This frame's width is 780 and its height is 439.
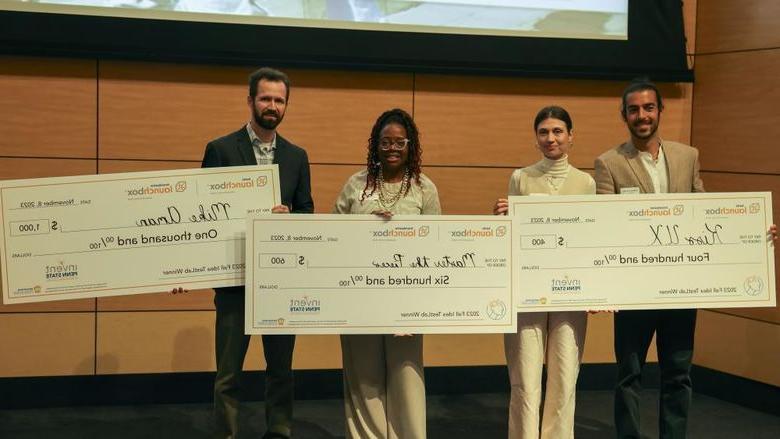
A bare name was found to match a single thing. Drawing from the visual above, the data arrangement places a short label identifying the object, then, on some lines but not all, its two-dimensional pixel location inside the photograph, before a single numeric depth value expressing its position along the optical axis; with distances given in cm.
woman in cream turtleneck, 327
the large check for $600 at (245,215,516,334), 308
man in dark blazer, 326
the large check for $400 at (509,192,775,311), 323
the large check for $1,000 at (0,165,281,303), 311
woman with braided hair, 319
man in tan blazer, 343
